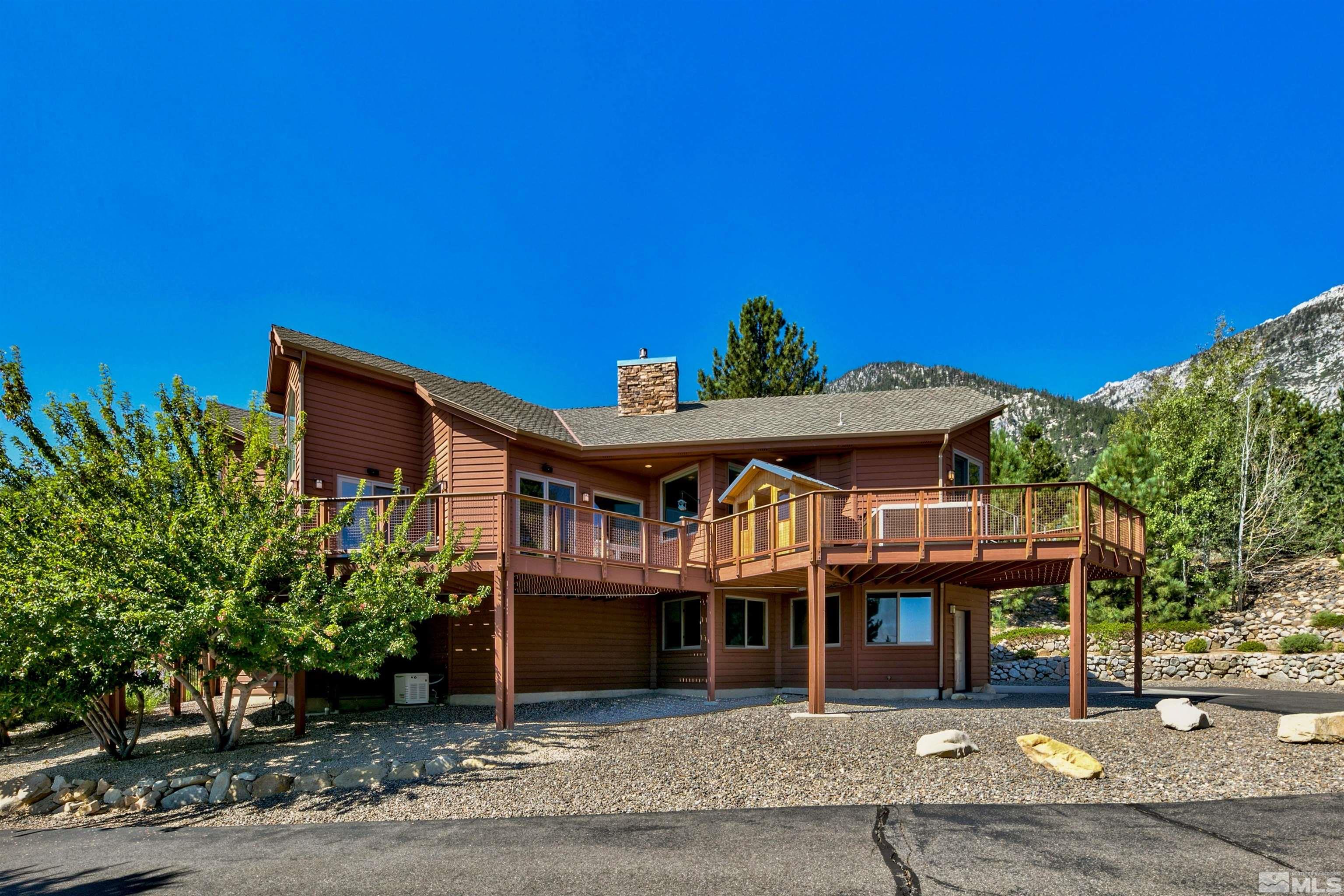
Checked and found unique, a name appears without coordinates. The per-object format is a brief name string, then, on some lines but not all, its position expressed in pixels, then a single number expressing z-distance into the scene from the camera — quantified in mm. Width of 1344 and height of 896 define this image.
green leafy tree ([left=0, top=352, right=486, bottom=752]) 11617
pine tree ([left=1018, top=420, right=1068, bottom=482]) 33250
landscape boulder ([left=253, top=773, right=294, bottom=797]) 10906
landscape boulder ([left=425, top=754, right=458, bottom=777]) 11305
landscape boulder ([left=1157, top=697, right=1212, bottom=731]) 12117
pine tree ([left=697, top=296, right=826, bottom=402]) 39438
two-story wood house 14625
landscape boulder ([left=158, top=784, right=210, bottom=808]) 10805
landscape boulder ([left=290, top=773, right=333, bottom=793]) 10945
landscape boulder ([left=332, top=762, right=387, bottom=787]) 10984
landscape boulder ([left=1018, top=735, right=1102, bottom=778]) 9750
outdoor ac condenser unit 17062
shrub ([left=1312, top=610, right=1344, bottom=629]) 23250
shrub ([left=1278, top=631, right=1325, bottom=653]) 22531
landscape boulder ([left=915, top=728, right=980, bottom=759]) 10750
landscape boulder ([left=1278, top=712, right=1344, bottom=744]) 10969
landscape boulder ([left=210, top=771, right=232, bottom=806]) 10781
